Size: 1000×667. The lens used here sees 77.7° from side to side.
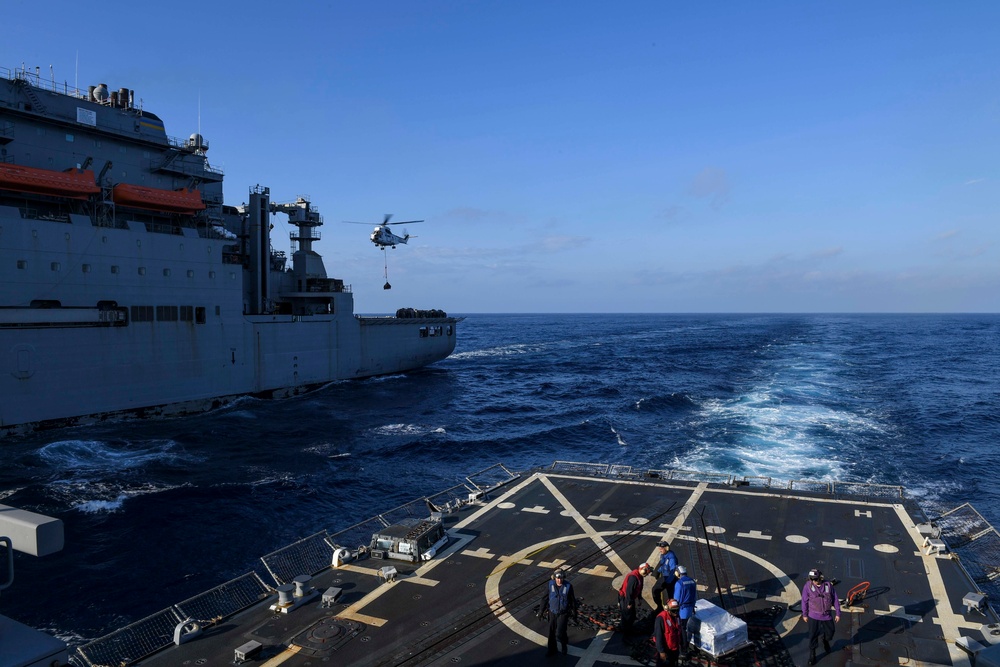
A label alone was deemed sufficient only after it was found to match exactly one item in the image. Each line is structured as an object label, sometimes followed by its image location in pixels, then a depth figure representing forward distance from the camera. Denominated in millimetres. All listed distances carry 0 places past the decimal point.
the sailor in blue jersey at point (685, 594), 12789
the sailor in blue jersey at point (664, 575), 14026
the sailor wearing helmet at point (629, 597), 13875
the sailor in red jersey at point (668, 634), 12305
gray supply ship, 40094
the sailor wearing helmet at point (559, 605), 12977
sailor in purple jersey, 12817
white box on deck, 12875
